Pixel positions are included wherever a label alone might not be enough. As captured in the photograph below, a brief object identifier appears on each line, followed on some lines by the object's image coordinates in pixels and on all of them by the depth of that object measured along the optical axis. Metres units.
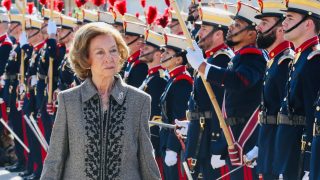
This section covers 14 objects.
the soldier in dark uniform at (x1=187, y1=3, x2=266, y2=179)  13.46
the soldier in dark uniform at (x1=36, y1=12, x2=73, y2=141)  21.77
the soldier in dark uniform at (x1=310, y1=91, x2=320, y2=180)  10.47
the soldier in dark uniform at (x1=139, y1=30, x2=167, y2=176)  16.99
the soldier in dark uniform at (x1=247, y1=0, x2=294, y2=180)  12.12
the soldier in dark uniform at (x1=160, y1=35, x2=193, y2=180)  15.84
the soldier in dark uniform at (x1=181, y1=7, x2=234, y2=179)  14.40
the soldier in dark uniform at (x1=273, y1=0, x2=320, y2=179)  11.14
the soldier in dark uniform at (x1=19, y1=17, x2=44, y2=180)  22.95
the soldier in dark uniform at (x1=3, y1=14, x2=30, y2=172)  24.45
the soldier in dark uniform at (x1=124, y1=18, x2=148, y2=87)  18.17
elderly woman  8.68
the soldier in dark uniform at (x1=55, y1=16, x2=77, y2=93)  20.71
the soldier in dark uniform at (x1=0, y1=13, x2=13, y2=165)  25.07
